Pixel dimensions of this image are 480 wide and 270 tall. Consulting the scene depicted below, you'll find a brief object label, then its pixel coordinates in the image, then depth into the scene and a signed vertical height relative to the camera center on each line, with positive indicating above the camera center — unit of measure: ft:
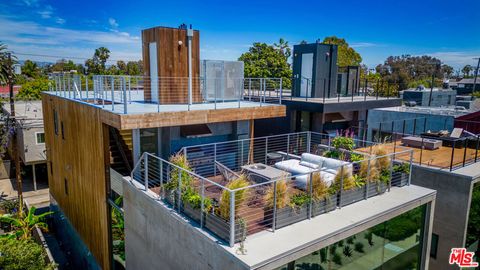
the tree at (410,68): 220.06 +15.92
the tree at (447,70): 268.21 +17.02
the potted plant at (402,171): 29.12 -7.14
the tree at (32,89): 116.88 -2.60
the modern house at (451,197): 32.35 -10.43
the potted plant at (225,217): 17.98 -7.30
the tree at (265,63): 116.34 +8.32
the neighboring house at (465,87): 169.07 +2.23
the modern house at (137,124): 30.07 -4.09
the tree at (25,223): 49.49 -21.36
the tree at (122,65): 201.36 +11.33
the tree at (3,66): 61.16 +2.78
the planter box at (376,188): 26.32 -7.97
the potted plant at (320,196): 22.20 -7.29
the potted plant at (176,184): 21.85 -6.64
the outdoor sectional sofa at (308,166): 24.72 -7.06
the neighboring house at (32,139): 71.56 -12.47
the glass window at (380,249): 21.01 -11.51
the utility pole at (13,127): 58.13 -8.52
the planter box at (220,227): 17.90 -7.79
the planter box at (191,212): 20.18 -7.87
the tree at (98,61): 157.89 +10.52
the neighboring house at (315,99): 48.11 -1.62
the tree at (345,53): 115.85 +12.53
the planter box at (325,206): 22.18 -8.01
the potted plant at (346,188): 23.85 -7.26
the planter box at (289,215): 20.22 -7.99
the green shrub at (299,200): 21.20 -7.21
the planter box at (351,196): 24.07 -7.92
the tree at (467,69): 278.26 +18.26
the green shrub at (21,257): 36.68 -19.43
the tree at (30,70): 174.03 +6.53
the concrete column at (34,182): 73.46 -22.14
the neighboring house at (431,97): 86.92 -1.75
